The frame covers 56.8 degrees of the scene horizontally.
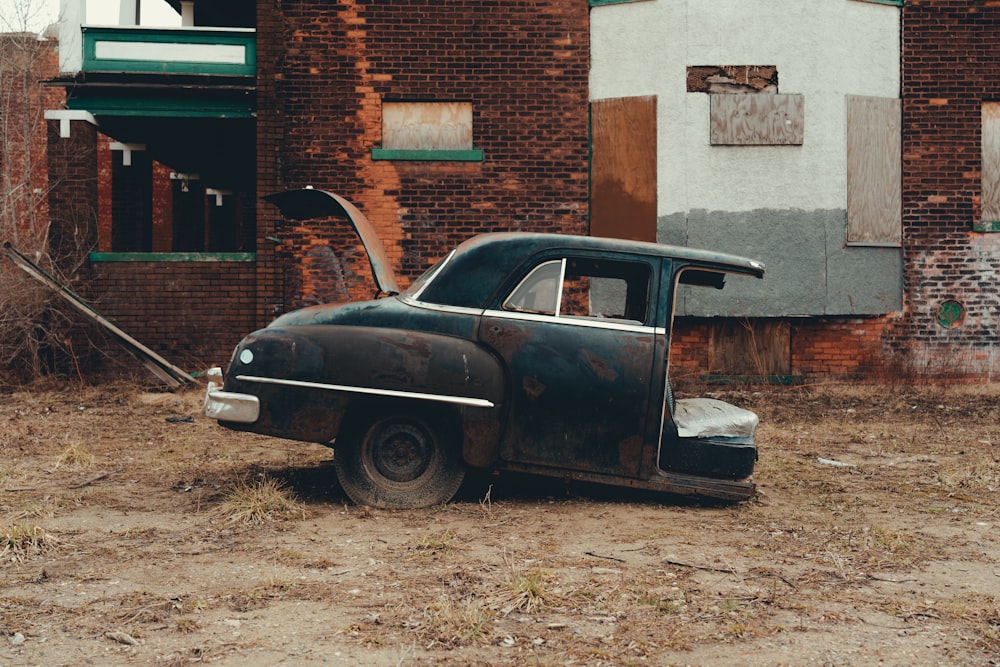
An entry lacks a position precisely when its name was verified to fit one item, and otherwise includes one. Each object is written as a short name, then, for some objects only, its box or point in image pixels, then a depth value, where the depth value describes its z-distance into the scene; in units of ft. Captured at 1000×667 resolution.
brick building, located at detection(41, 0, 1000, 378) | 40.42
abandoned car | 18.16
